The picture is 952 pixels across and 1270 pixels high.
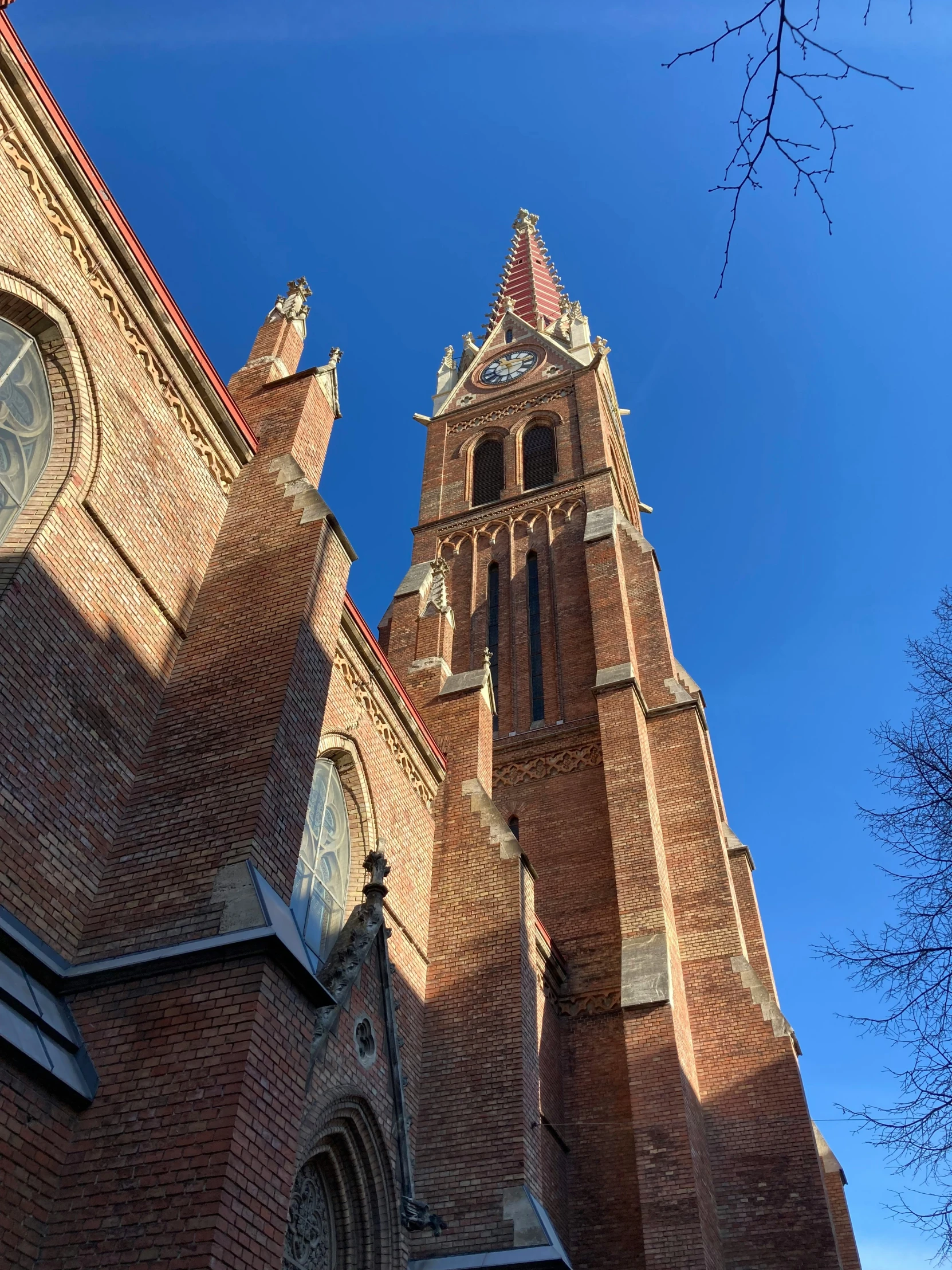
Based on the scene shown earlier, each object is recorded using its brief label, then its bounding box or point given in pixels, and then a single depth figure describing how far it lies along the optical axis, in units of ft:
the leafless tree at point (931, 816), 21.12
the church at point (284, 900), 18.19
